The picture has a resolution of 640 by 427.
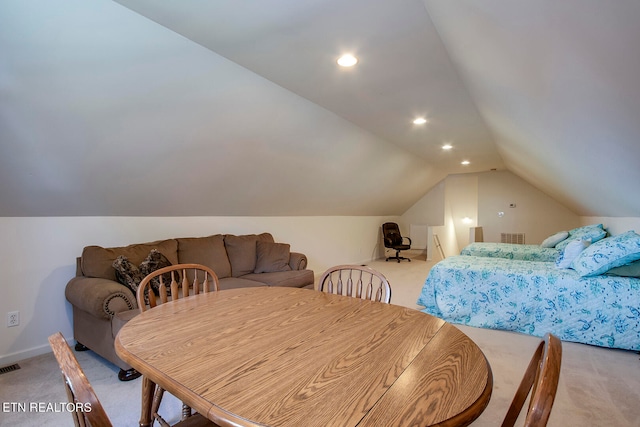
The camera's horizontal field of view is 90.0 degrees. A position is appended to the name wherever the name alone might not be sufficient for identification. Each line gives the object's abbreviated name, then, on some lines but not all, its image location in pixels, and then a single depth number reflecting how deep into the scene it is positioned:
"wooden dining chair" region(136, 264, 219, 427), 1.36
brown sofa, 2.21
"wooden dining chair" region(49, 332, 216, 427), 0.61
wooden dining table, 0.70
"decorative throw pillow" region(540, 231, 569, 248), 5.05
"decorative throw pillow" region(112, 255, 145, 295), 2.50
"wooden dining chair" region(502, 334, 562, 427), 0.58
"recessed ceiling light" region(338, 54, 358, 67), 2.25
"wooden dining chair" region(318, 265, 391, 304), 1.62
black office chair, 7.07
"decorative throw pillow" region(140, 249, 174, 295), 2.61
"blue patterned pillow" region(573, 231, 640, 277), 2.56
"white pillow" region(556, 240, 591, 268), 3.18
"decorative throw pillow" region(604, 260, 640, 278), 2.64
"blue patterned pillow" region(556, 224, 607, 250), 3.91
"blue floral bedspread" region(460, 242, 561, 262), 4.64
